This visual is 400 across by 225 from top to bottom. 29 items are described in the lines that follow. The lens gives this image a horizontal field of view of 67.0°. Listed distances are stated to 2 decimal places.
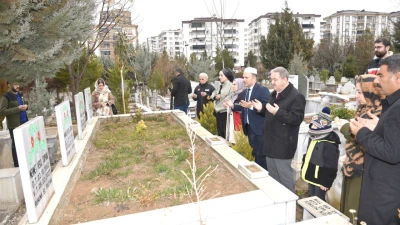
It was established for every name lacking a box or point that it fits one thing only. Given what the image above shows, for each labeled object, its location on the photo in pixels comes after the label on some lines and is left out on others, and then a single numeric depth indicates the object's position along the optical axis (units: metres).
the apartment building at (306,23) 86.04
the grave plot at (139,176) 3.19
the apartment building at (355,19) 87.06
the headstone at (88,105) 7.19
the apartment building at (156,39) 138.75
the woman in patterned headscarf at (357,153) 3.07
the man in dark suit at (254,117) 4.97
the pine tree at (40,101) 9.61
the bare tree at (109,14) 9.72
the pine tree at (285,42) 26.29
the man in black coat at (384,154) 2.03
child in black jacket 3.47
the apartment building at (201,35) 86.56
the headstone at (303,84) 13.57
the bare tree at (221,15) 16.00
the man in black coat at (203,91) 8.13
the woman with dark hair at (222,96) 6.55
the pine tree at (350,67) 28.77
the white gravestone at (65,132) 4.23
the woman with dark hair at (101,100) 8.59
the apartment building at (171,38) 128.50
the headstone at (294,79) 9.58
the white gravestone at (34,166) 2.65
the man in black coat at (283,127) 3.81
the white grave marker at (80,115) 5.97
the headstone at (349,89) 15.91
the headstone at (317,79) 23.83
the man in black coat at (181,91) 9.06
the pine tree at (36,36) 4.16
